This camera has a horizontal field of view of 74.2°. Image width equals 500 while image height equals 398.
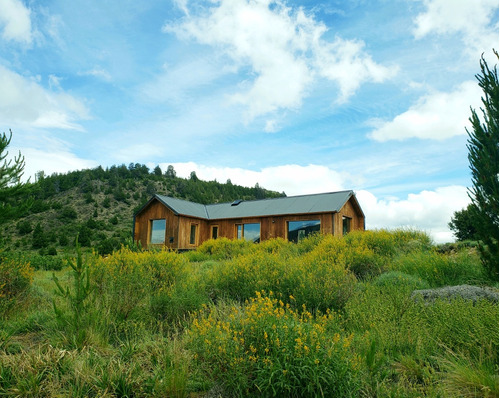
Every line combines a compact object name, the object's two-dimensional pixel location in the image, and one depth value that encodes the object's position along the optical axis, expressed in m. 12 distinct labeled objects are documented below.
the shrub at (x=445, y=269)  7.40
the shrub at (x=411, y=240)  11.71
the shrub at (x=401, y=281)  6.72
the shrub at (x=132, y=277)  5.73
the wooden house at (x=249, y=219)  20.02
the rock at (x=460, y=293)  5.43
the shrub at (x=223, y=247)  14.92
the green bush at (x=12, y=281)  6.79
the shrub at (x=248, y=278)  6.67
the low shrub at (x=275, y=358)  3.23
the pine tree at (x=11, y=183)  11.65
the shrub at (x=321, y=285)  6.08
